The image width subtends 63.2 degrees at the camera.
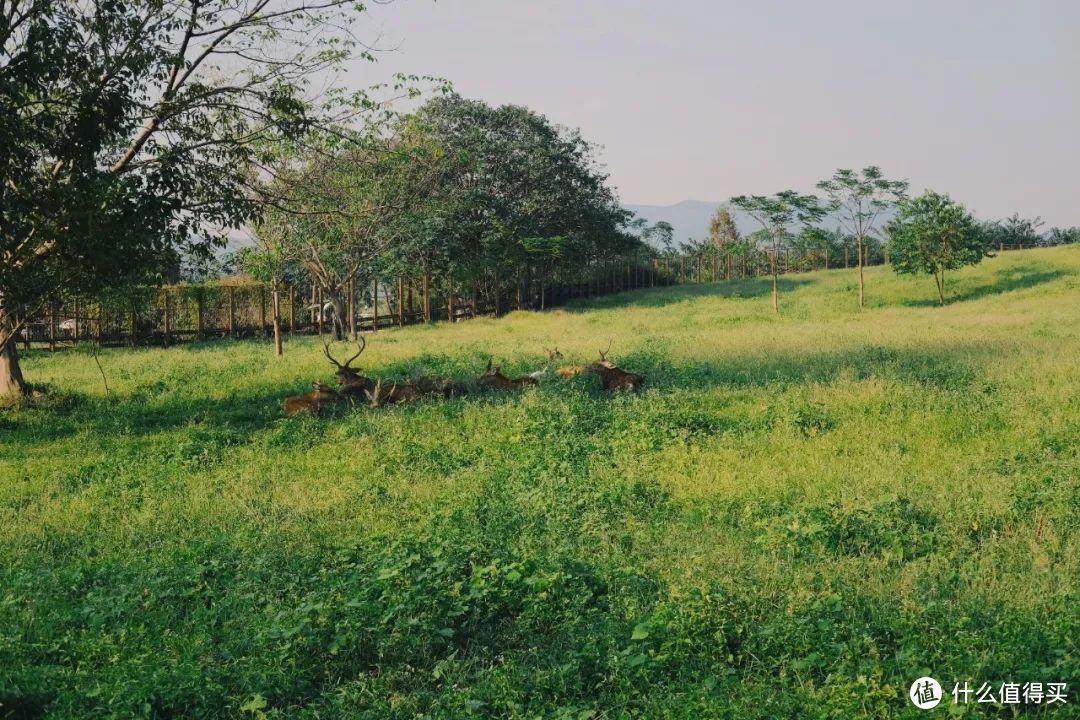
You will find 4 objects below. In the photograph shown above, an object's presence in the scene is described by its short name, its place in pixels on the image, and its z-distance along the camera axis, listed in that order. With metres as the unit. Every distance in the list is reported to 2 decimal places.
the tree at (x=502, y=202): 34.60
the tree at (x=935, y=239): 34.91
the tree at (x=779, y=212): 36.88
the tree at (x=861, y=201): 35.78
